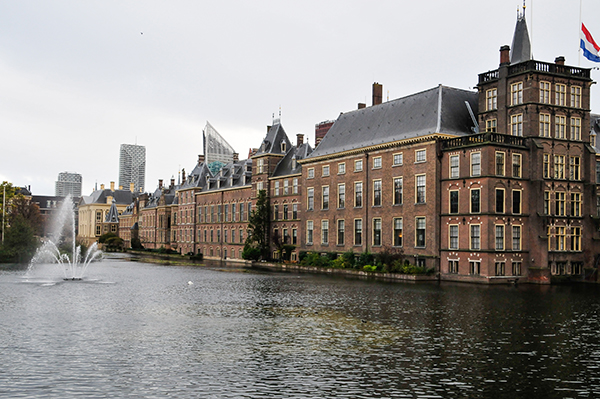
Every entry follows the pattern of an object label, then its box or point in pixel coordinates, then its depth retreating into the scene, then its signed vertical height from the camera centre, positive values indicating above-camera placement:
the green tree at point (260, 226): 84.75 +0.70
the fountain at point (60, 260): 55.82 -3.86
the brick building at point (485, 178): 51.28 +5.06
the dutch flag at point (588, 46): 50.75 +16.10
